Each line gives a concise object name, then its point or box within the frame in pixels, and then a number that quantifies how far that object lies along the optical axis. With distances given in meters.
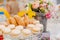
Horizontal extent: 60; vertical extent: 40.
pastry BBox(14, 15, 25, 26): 1.08
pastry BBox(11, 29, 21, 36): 1.01
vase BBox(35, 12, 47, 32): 1.15
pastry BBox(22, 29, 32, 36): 1.02
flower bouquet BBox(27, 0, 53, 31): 1.14
